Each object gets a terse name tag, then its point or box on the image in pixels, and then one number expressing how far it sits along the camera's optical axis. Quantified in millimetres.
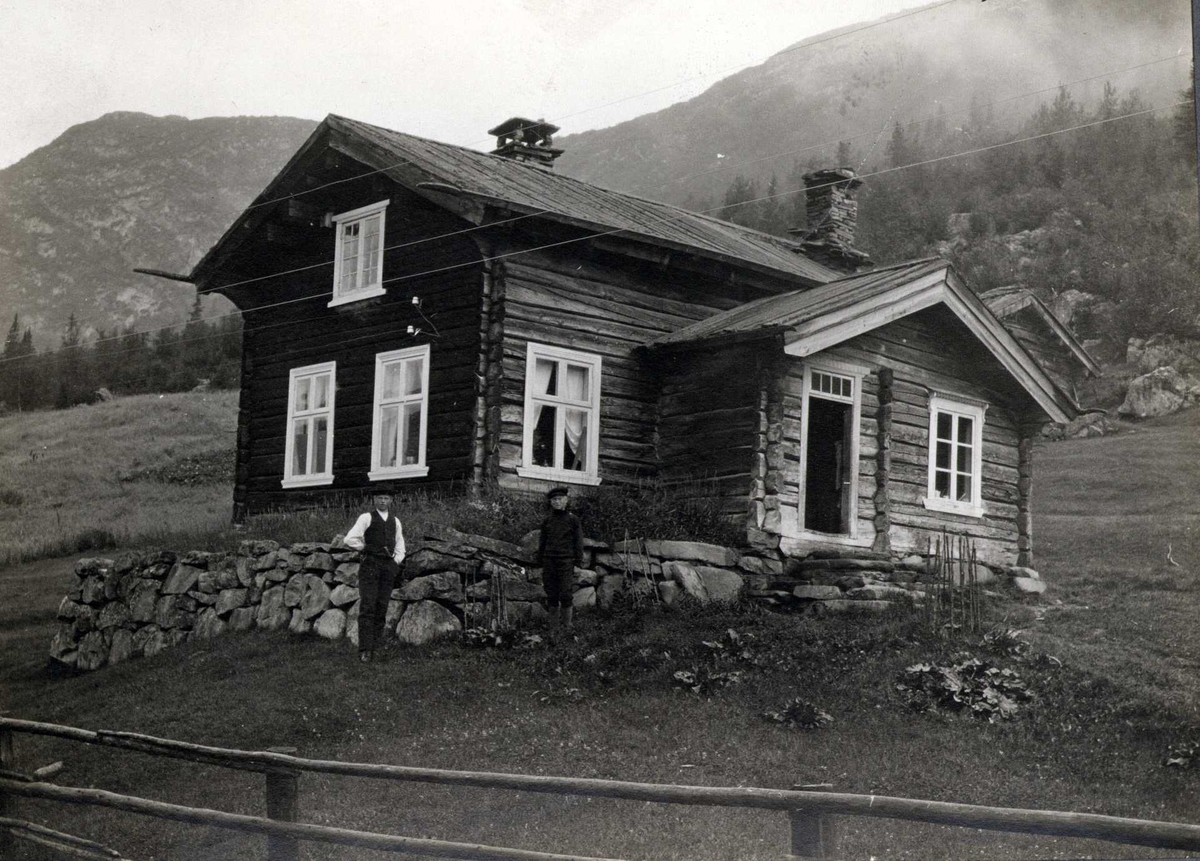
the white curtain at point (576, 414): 16203
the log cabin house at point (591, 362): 15586
